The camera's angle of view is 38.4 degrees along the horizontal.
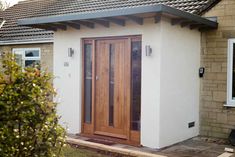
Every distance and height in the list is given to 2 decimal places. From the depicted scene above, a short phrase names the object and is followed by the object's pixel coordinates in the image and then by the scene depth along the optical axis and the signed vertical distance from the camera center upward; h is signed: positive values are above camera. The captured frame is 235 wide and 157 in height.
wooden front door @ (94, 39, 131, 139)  8.91 -0.44
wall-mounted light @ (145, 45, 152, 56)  8.35 +0.54
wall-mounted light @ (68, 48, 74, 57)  10.04 +0.60
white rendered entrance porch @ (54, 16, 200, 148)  8.30 -0.18
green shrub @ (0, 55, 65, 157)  4.26 -0.55
